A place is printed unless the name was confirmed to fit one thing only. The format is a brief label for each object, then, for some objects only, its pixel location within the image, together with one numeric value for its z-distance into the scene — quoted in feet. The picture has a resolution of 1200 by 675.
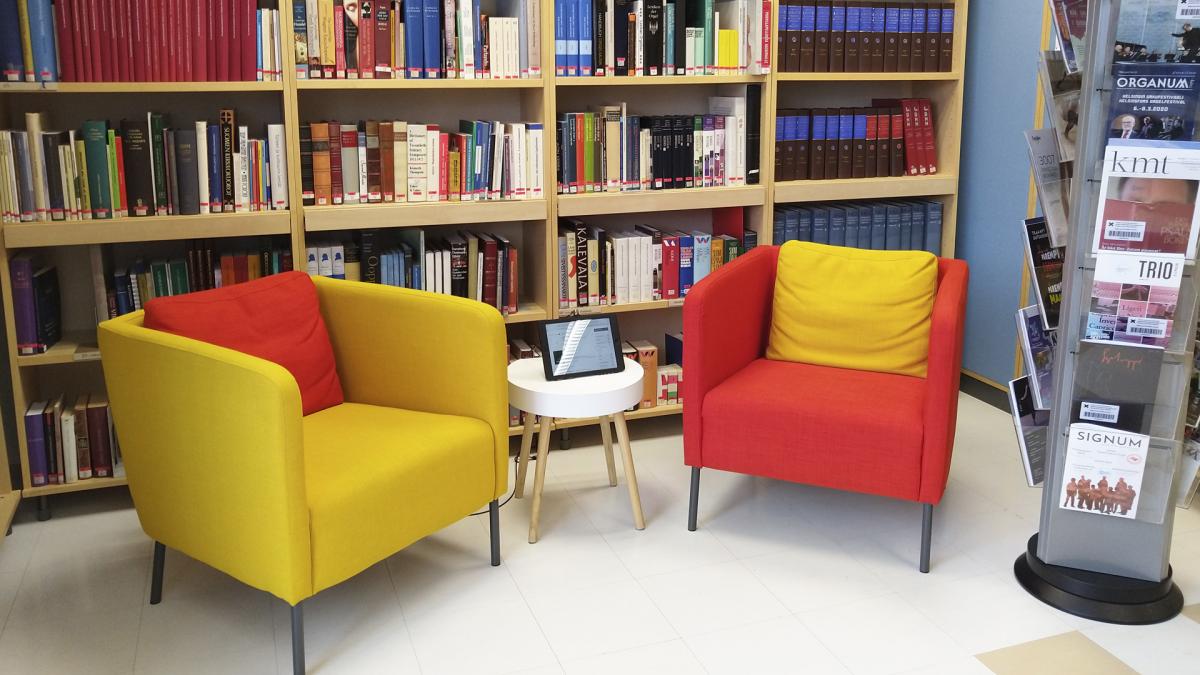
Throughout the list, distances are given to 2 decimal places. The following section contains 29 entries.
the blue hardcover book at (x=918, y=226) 13.55
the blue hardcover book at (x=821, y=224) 13.19
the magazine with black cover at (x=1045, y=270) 8.96
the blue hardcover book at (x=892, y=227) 13.43
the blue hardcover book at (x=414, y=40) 11.01
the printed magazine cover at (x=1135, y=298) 8.05
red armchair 9.31
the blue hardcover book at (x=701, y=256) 12.75
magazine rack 8.20
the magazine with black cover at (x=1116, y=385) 8.38
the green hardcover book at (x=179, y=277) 10.85
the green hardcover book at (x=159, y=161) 10.40
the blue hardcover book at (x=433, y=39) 11.07
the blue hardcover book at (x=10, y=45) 9.70
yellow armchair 7.52
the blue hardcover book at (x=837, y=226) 13.24
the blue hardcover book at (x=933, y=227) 13.57
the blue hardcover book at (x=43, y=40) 9.73
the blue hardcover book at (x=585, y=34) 11.56
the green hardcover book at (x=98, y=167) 10.19
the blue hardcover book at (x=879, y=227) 13.38
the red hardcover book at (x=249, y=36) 10.43
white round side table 9.77
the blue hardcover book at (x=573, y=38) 11.51
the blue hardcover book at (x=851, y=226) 13.28
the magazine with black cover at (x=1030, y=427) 9.17
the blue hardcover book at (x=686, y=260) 12.69
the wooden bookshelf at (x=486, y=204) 10.47
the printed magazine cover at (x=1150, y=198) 7.87
